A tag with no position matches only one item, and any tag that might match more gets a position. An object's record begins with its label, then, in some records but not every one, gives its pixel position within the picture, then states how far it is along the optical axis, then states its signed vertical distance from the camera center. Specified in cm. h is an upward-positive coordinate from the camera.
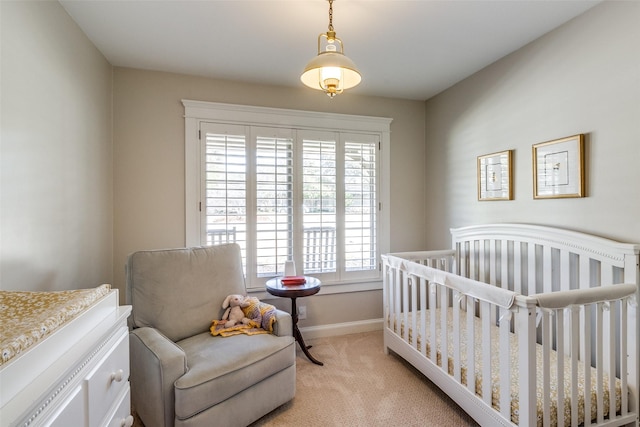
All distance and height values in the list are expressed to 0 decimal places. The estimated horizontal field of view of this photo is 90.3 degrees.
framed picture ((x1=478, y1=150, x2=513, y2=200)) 242 +30
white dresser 65 -40
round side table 241 -58
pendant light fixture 148 +71
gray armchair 156 -77
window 276 +23
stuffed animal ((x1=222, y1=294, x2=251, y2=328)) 217 -66
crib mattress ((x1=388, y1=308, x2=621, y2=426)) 148 -87
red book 253 -53
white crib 143 -64
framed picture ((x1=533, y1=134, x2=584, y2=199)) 192 +29
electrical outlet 301 -92
